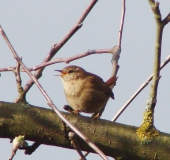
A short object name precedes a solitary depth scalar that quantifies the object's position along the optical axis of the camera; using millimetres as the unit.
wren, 9422
